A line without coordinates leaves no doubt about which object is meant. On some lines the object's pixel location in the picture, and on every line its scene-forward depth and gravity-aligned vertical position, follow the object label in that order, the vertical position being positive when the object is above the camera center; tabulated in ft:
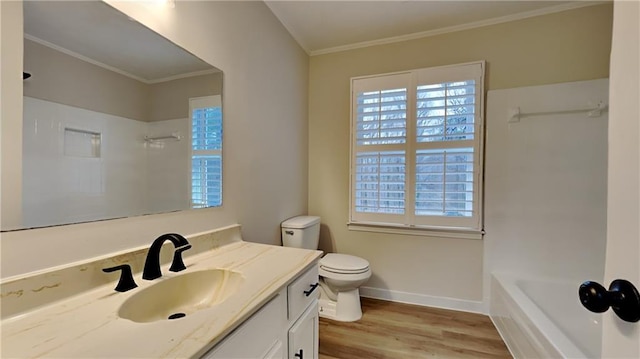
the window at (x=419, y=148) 7.25 +0.85
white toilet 6.72 -2.57
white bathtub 4.42 -2.90
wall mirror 2.50 +0.66
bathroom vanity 1.92 -1.23
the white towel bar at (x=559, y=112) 6.22 +1.68
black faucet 3.13 -0.96
